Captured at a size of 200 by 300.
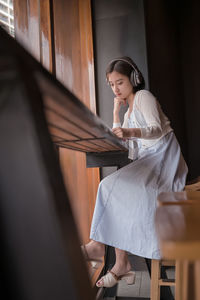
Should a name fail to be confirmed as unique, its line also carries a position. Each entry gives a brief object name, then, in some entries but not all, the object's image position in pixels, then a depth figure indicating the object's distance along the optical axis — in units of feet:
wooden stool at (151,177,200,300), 4.48
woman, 4.39
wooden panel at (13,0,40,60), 4.87
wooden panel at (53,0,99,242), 6.40
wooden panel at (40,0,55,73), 5.42
